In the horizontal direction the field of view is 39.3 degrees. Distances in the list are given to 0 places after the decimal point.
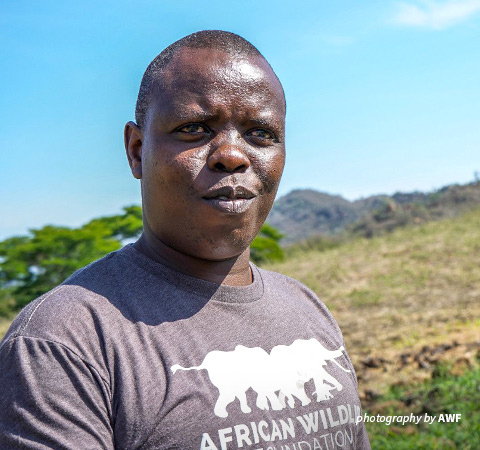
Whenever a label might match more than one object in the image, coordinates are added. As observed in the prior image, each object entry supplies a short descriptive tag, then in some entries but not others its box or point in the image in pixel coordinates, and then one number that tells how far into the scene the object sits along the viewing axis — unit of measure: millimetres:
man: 1260
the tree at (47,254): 13500
